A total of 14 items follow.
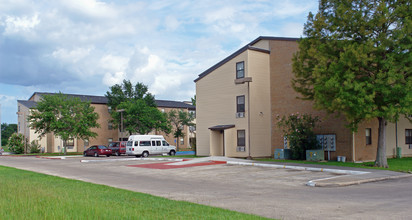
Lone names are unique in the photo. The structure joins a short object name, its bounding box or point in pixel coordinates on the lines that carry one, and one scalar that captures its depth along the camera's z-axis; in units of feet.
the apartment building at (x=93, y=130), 200.54
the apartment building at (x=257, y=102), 102.17
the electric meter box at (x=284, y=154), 96.43
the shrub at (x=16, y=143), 199.72
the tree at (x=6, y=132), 391.30
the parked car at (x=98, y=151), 145.38
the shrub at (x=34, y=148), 195.93
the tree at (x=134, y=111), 185.88
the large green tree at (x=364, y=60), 65.72
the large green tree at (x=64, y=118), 165.17
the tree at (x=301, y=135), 91.61
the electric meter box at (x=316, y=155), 87.97
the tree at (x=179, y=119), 207.10
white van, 126.31
